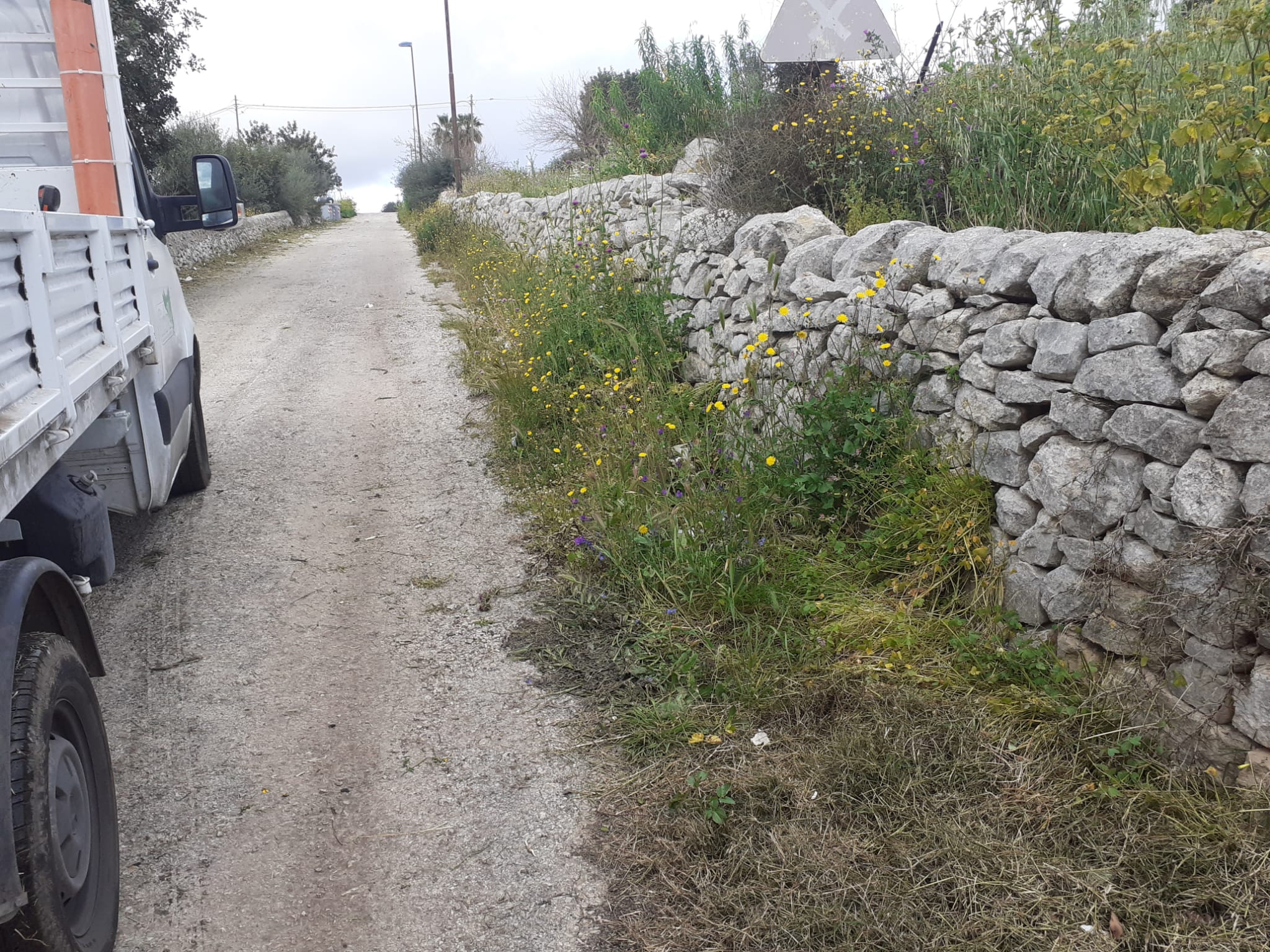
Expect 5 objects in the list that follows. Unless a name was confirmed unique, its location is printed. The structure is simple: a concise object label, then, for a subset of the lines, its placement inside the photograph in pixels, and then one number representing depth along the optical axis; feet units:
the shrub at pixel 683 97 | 33.83
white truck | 7.31
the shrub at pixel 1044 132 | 12.17
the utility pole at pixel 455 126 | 90.43
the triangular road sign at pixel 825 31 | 23.62
